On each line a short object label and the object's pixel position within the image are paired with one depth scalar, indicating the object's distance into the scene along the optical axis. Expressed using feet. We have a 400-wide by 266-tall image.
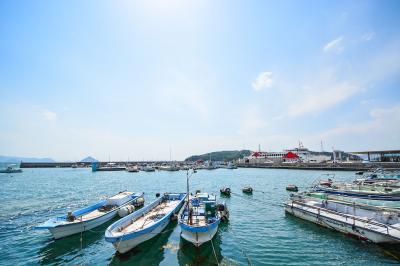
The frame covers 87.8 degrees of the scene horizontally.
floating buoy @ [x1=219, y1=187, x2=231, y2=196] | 123.75
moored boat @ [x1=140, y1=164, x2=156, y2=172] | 376.68
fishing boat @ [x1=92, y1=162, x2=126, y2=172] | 395.34
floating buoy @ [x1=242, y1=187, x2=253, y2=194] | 128.47
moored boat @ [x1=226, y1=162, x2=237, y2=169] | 418.64
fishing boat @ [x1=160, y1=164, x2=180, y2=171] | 385.40
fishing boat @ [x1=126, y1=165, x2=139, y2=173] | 362.94
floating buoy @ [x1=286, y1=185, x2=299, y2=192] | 135.56
